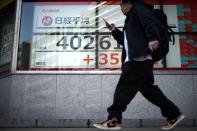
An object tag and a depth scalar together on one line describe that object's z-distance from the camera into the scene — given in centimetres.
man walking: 432
